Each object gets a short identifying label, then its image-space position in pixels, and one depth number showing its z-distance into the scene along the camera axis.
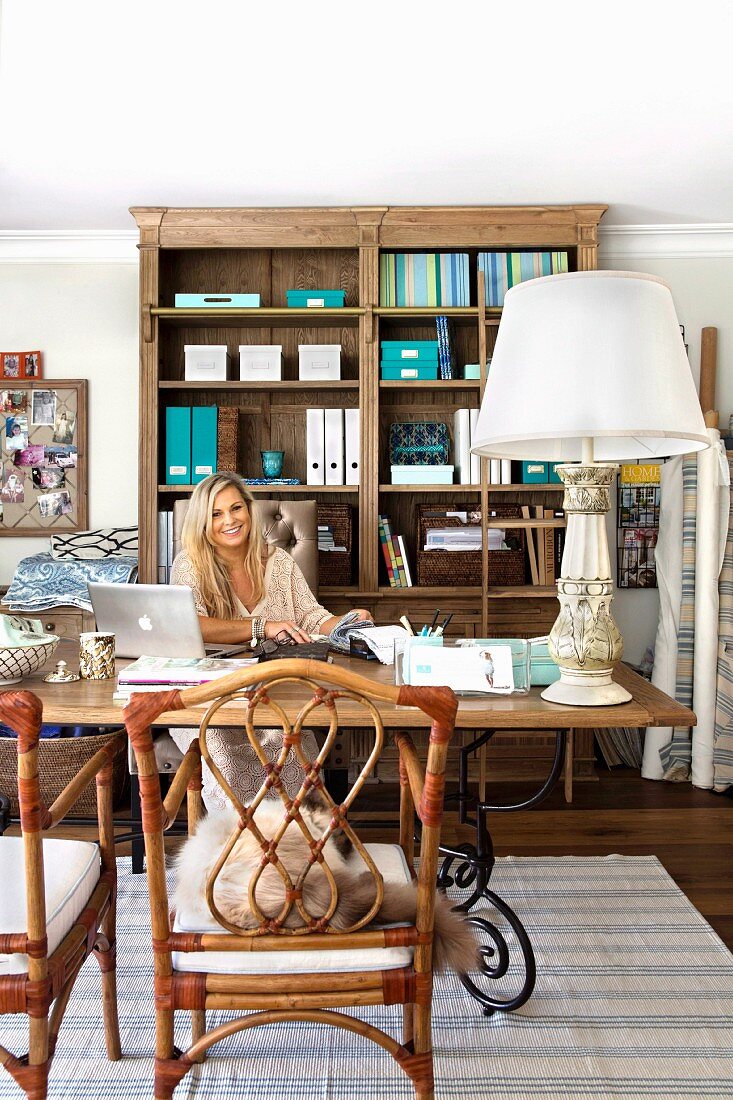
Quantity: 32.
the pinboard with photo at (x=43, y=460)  4.14
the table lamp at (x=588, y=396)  1.65
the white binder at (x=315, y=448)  3.81
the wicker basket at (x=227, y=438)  3.83
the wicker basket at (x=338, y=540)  3.84
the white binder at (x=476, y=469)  3.81
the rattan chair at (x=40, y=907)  1.26
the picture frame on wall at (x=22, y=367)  4.14
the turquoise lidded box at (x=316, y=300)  3.77
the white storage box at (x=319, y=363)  3.84
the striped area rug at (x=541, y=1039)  1.68
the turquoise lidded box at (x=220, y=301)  3.74
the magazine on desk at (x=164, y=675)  1.74
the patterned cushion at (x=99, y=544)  3.96
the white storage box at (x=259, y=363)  3.83
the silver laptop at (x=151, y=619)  1.99
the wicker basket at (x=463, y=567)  3.81
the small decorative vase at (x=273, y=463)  3.86
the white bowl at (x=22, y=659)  1.90
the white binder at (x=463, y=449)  3.83
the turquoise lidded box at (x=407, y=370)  3.79
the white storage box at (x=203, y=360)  3.83
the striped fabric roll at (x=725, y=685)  3.55
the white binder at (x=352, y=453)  3.81
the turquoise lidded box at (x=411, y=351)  3.77
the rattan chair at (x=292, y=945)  1.22
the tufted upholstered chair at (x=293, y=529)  3.24
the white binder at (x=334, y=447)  3.80
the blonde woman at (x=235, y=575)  2.54
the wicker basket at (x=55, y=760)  2.91
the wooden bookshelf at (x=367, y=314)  3.71
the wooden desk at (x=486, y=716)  1.62
